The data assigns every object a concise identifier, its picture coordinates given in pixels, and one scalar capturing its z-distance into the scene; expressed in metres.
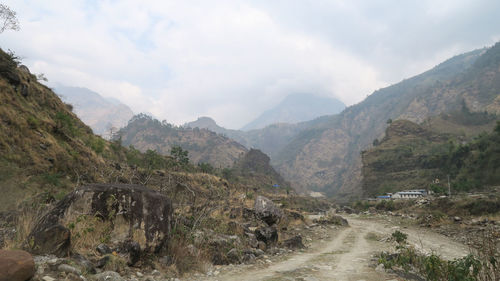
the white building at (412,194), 64.22
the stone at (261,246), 9.95
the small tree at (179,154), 75.20
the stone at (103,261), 5.14
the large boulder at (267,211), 13.82
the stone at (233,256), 7.82
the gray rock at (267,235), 10.65
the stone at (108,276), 4.59
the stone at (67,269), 4.26
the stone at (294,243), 10.95
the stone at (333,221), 22.13
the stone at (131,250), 5.71
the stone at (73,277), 4.09
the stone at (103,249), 5.50
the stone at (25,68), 33.34
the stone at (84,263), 4.77
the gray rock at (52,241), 4.92
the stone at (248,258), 8.09
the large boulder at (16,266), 3.40
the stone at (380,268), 7.05
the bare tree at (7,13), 24.74
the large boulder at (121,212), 5.78
